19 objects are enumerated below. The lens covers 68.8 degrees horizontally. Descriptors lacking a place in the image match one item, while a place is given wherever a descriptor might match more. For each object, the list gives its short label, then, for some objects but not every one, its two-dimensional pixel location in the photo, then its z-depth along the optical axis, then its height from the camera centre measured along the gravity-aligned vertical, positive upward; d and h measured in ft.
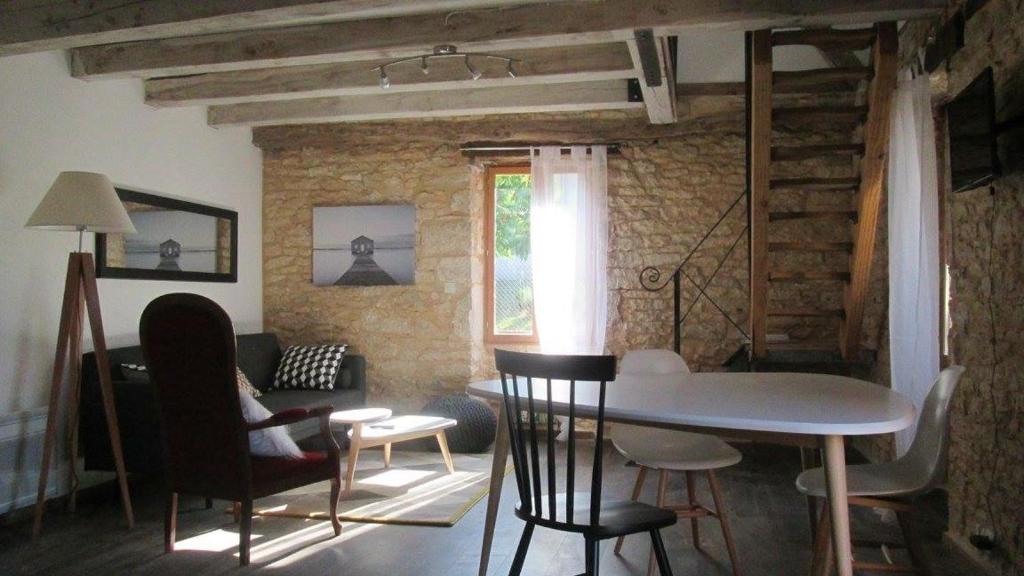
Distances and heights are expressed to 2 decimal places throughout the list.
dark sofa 13.07 -2.13
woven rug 12.57 -3.66
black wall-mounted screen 8.48 +1.91
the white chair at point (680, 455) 9.32 -2.03
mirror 15.59 +1.25
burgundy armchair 10.23 -1.61
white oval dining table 6.13 -1.04
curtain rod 19.40 +3.87
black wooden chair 6.22 -1.74
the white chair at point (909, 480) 7.57 -1.97
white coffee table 13.94 -2.53
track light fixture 14.03 +4.45
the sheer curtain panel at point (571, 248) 18.74 +1.23
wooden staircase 11.89 +2.38
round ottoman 17.87 -3.03
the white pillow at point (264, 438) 10.63 -2.06
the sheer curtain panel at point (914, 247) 11.04 +0.73
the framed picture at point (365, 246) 20.26 +1.43
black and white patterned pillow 18.35 -1.74
